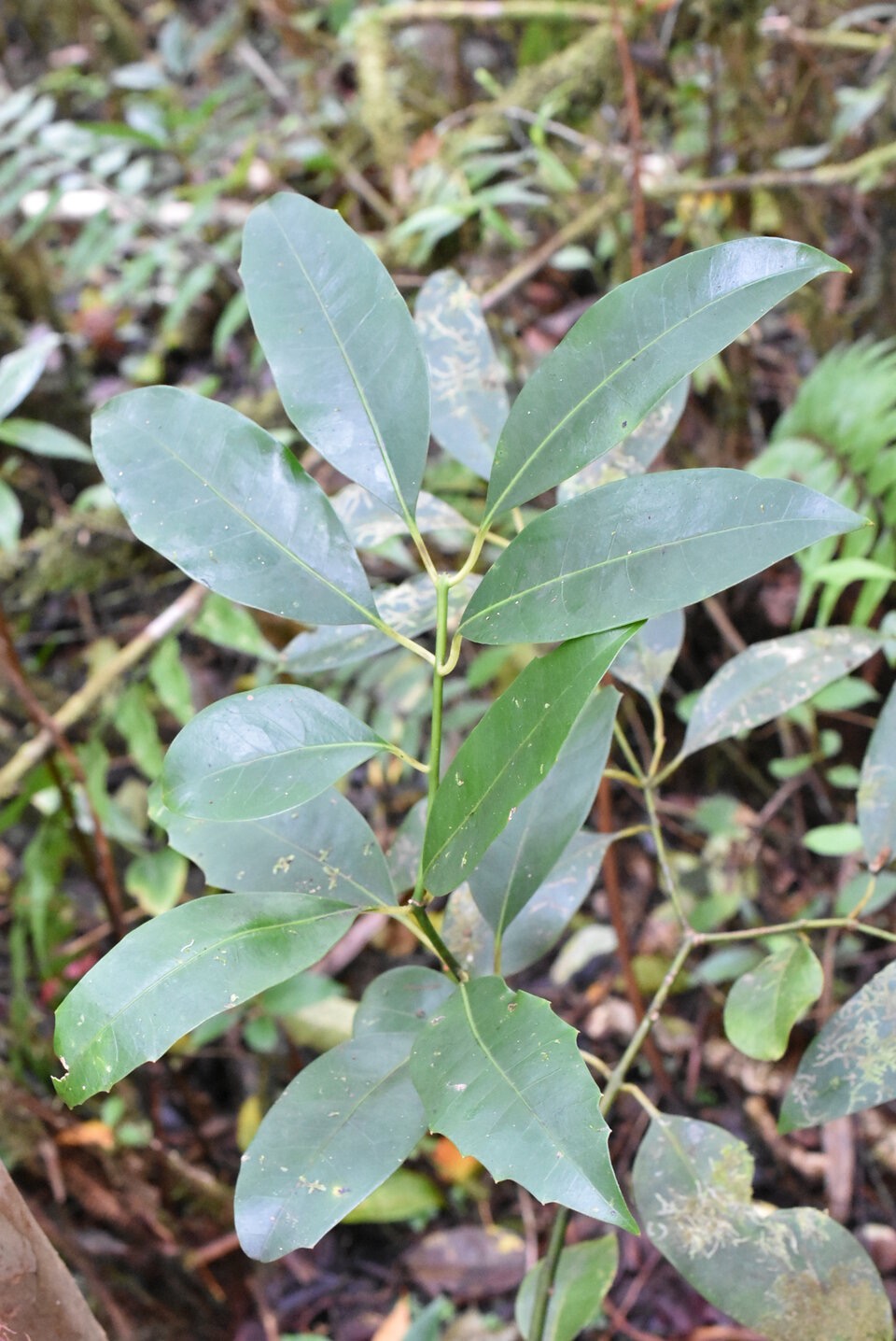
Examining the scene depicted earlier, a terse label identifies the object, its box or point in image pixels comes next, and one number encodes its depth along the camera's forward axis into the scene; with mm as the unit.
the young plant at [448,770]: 505
